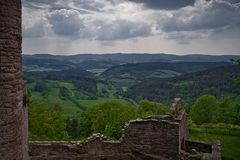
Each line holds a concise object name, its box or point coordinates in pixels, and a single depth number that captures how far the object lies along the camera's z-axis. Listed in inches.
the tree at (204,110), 3112.7
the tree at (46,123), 2193.7
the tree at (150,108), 2684.5
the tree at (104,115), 2327.1
